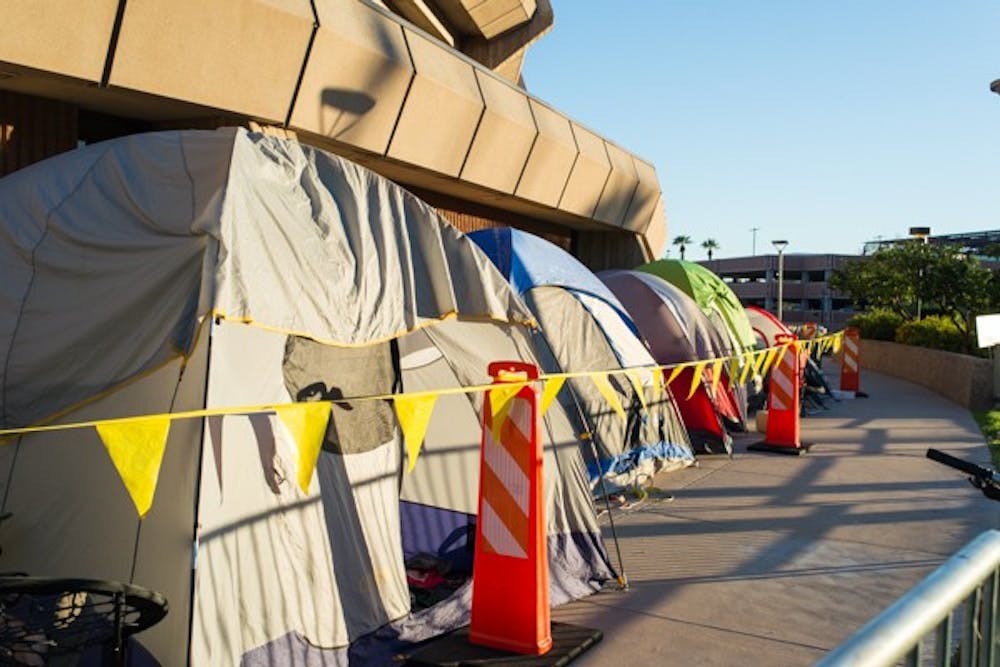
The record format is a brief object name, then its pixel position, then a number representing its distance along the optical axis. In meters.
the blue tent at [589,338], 9.02
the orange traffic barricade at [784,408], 12.62
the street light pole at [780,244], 32.81
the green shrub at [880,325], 28.88
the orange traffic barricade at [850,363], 20.28
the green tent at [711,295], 15.28
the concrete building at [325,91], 7.99
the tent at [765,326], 18.16
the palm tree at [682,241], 109.75
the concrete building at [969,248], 28.59
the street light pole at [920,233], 29.16
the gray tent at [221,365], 4.38
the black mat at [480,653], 5.02
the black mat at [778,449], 12.55
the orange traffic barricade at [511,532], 5.17
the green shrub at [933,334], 22.95
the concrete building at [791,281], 81.62
